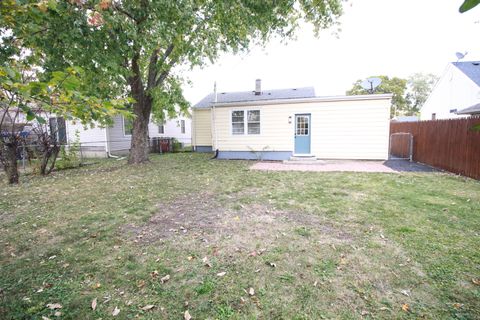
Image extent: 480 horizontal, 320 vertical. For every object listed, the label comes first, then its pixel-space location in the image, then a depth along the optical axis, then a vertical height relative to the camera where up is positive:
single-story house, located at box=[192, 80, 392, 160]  11.13 +0.48
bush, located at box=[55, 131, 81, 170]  10.36 -0.85
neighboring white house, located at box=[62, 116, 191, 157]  14.59 +0.14
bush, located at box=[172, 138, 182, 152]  18.36 -0.43
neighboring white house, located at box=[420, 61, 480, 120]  16.42 +3.38
